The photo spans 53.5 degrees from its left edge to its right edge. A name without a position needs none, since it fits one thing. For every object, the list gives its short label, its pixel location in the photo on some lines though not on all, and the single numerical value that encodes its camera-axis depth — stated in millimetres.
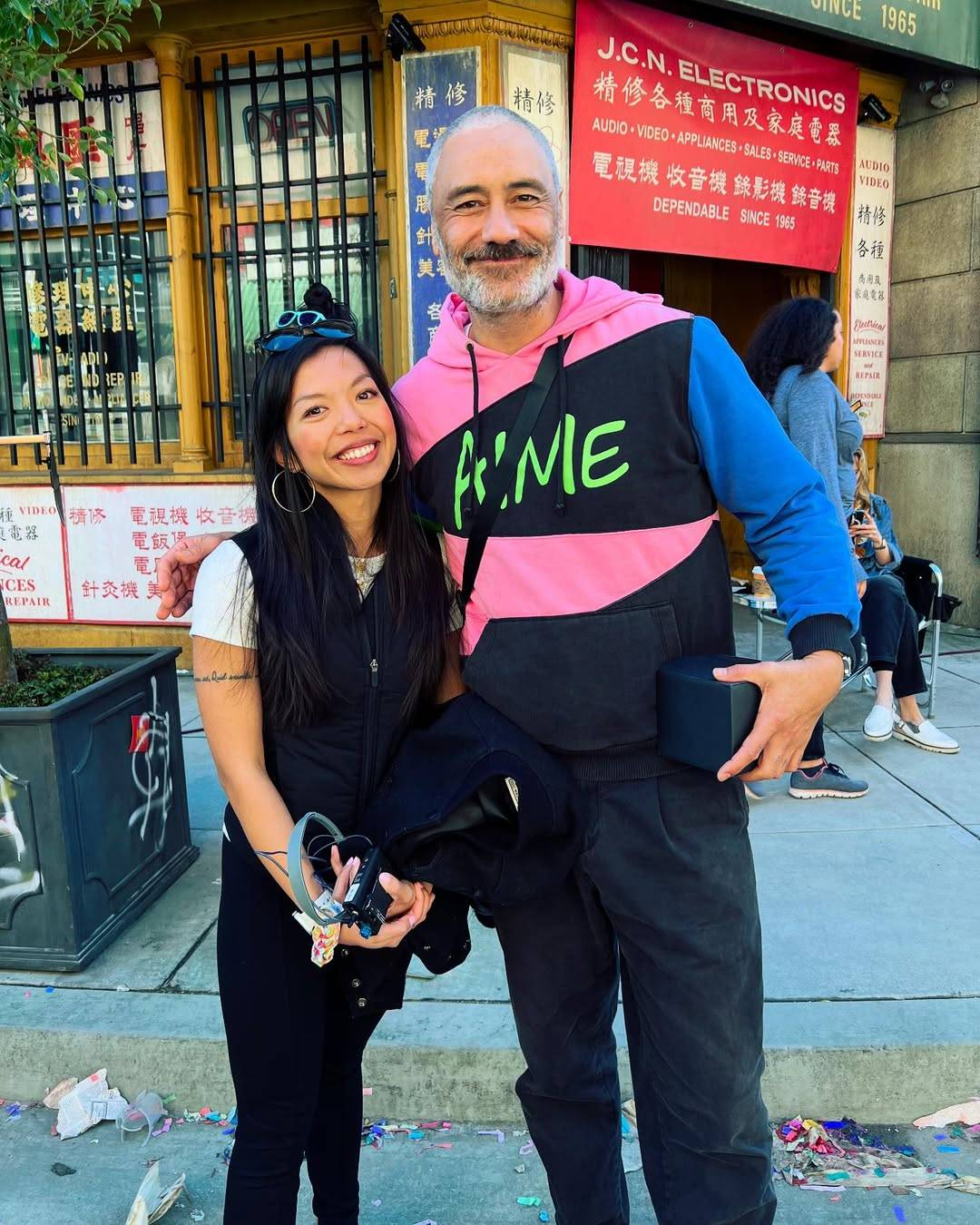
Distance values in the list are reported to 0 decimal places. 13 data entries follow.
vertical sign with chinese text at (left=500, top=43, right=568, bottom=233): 5426
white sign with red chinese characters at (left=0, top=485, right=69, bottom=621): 6172
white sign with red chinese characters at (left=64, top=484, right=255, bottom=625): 5988
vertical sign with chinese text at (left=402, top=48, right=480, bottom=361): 5320
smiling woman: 1684
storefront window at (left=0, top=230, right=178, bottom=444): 6152
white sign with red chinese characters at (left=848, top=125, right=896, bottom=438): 7117
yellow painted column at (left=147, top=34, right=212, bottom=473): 5711
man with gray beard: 1660
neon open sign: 5801
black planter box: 2910
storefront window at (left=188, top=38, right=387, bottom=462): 5762
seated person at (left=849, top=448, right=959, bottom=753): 4691
